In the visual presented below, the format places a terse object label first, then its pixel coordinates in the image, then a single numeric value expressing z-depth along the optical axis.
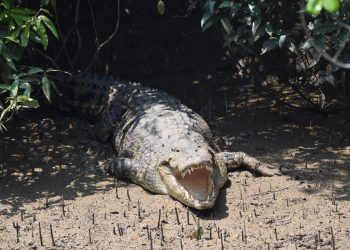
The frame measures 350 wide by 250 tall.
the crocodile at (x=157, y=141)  9.59
